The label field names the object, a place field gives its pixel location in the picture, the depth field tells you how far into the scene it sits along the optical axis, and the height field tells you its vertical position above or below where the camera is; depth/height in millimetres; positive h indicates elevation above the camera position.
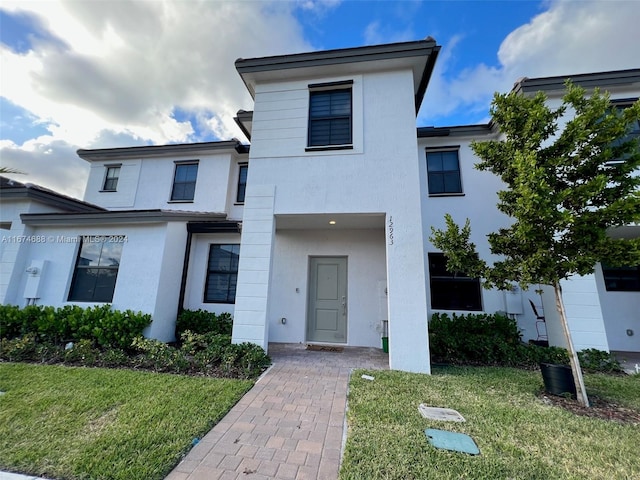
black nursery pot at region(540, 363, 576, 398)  3881 -1255
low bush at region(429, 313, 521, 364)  5590 -951
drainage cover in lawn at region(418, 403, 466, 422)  3115 -1490
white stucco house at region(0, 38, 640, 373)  5508 +1542
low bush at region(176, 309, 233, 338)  6836 -893
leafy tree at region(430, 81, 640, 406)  3684 +1595
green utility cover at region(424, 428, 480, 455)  2518 -1501
